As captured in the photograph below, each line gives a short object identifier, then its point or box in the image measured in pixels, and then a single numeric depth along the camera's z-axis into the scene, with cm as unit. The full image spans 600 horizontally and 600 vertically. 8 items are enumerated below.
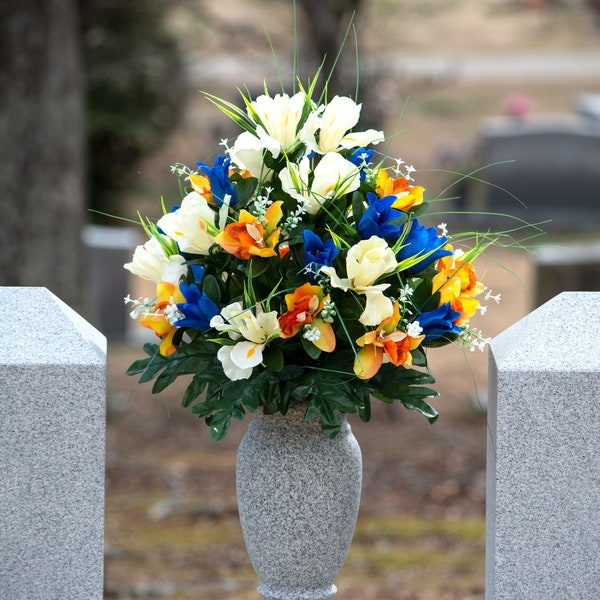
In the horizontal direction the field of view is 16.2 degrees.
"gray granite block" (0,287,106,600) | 503
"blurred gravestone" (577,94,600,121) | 3153
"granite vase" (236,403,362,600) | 497
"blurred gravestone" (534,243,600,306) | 1594
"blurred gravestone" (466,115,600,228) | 2712
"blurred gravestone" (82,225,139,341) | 1895
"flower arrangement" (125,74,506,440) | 465
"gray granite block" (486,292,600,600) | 491
